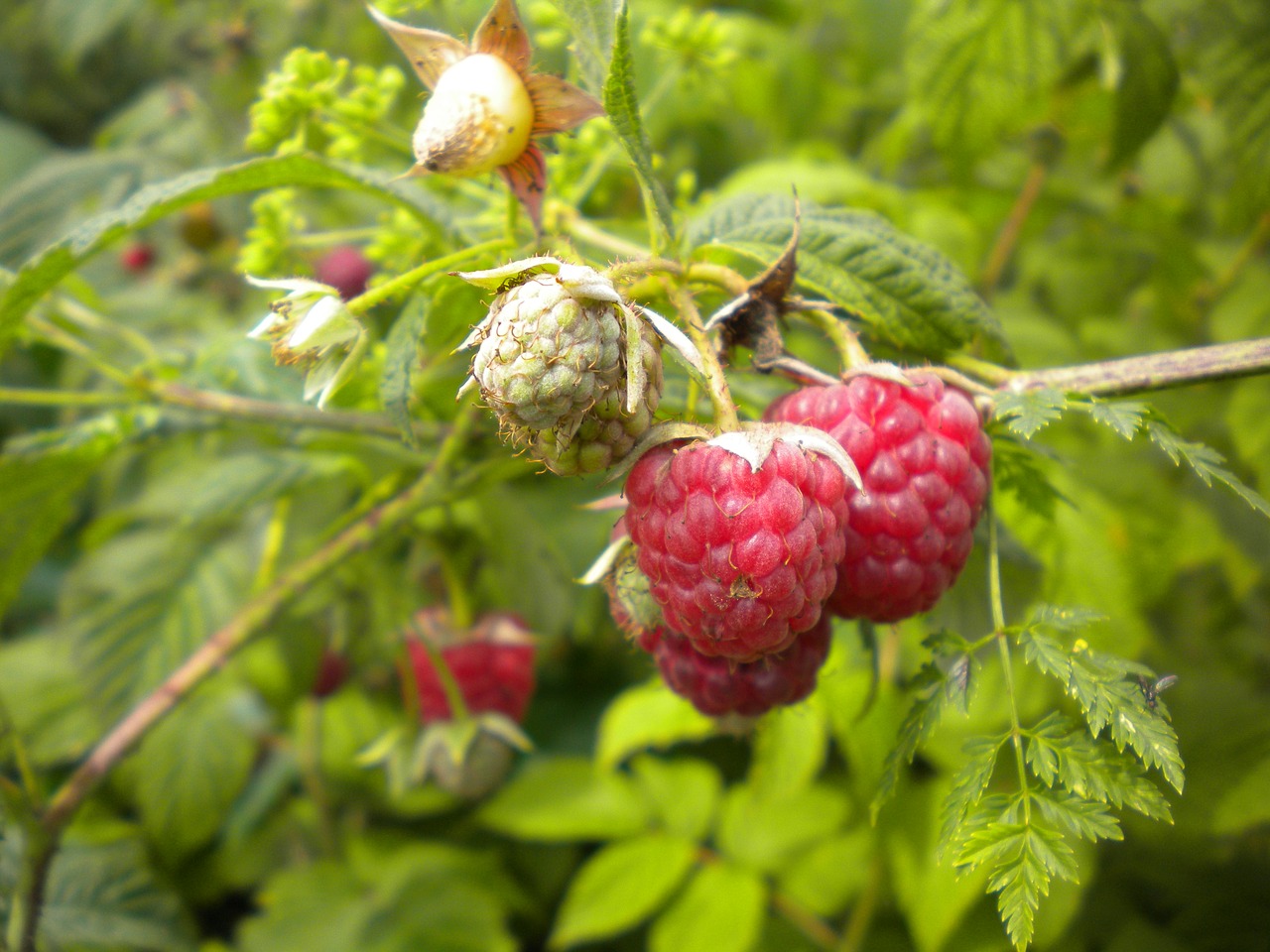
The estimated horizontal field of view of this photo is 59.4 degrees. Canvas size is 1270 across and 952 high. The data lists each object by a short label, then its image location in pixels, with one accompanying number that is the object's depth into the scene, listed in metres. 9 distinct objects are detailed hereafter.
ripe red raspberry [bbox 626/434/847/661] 0.08
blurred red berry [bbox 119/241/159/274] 0.36
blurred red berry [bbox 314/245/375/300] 0.20
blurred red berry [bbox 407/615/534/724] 0.17
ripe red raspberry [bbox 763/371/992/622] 0.09
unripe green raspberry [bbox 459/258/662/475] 0.07
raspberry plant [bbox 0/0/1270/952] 0.09
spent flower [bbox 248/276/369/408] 0.09
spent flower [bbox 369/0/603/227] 0.09
